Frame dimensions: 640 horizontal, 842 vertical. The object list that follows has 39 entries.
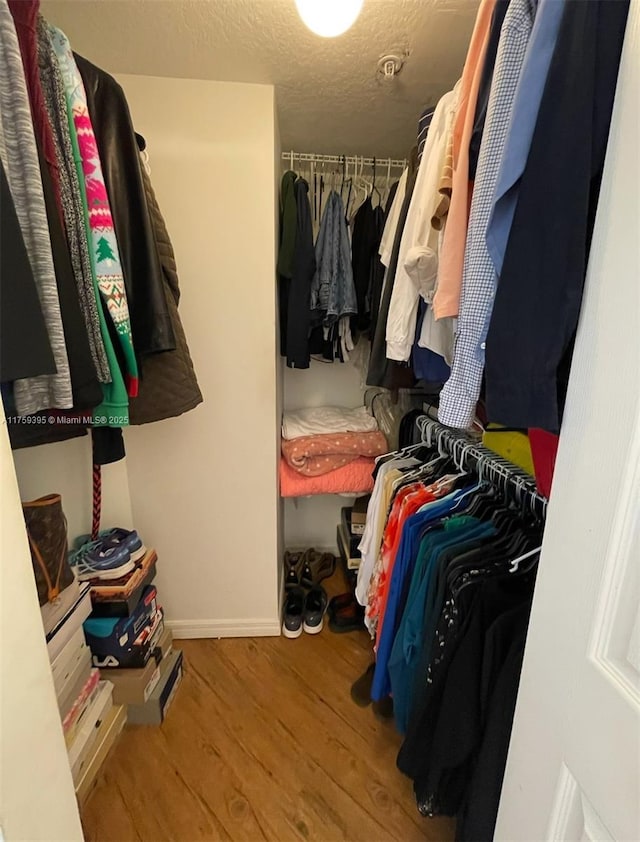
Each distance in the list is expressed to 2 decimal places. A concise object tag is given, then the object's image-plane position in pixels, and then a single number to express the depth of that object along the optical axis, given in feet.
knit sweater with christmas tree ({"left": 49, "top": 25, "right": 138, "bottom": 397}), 2.49
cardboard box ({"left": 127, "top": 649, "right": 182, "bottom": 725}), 4.59
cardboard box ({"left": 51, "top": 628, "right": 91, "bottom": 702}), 3.68
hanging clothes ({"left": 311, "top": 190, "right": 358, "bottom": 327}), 5.37
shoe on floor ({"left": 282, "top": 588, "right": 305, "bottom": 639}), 5.95
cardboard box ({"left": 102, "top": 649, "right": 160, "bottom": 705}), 4.50
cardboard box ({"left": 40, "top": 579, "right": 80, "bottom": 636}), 3.70
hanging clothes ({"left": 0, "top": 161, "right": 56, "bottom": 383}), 1.76
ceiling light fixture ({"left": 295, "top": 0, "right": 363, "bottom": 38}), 2.80
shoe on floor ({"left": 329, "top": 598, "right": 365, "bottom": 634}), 6.07
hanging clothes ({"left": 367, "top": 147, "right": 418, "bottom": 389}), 3.84
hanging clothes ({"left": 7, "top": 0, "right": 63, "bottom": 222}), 2.18
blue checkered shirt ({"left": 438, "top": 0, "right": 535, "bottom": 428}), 1.96
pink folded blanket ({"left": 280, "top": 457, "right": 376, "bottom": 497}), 5.96
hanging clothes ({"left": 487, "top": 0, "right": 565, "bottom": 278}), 1.71
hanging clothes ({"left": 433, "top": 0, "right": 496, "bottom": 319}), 2.34
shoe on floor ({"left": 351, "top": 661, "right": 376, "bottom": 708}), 4.93
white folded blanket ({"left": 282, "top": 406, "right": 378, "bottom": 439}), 6.06
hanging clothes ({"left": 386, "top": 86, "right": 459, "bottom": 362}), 2.99
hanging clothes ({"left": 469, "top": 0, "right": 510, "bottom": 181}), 2.10
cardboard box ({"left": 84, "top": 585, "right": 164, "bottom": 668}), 4.38
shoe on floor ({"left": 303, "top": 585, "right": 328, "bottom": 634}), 6.00
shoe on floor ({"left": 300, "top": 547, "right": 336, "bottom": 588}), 6.99
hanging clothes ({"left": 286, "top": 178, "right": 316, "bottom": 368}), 5.26
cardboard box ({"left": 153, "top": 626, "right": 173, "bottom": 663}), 4.99
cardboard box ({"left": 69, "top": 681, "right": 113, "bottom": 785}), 3.72
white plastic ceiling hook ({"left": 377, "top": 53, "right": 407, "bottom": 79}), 3.98
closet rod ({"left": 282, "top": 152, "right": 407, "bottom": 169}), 5.93
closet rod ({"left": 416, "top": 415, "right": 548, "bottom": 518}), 3.44
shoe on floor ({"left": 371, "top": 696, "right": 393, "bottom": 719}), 4.74
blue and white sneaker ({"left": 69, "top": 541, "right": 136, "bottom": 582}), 4.52
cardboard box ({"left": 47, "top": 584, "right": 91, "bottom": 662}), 3.65
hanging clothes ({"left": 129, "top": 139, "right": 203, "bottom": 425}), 3.39
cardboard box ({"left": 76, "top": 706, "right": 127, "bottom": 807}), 3.79
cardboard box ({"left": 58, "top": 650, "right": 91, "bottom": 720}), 3.75
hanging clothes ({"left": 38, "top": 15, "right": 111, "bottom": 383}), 2.42
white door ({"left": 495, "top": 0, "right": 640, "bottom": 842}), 1.52
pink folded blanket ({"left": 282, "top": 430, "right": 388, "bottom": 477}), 5.82
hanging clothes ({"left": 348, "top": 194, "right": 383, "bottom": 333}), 5.58
